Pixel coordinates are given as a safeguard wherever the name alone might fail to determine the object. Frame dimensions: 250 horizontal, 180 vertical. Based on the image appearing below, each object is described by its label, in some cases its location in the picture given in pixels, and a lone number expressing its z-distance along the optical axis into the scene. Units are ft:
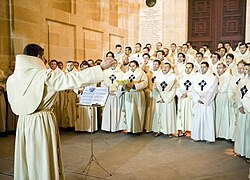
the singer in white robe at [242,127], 17.71
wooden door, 36.96
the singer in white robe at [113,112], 25.46
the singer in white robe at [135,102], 24.30
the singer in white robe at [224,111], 22.26
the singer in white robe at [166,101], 23.63
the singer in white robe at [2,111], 24.21
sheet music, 14.06
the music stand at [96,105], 13.98
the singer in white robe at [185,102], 23.66
